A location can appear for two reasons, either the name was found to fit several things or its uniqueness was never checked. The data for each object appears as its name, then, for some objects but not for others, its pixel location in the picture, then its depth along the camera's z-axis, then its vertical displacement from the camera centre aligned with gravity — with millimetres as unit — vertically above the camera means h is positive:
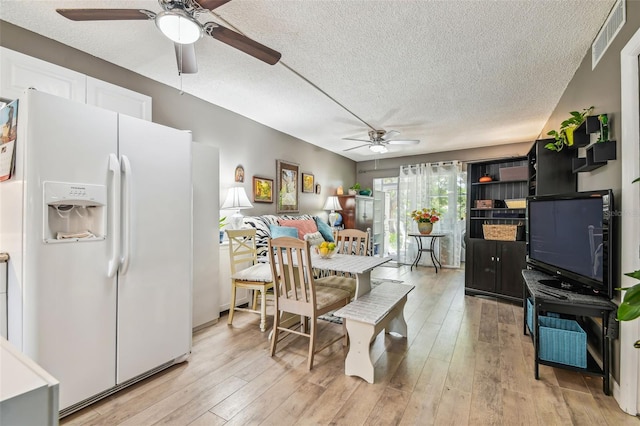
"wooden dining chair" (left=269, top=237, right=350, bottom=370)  2205 -698
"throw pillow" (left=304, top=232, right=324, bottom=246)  4496 -376
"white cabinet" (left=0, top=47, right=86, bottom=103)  2080 +1041
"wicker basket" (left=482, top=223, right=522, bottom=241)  3861 -241
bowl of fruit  2779 -345
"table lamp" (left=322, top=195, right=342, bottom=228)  6094 +150
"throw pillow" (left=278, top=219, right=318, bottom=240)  4480 -181
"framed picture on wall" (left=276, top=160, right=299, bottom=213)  4926 +481
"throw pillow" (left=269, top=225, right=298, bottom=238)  3998 -239
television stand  1880 -639
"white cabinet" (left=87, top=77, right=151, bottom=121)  2512 +1047
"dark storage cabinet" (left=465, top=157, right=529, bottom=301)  3832 -417
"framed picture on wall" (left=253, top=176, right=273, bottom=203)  4438 +372
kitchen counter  506 -326
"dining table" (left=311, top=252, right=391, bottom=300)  2465 -458
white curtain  6082 +254
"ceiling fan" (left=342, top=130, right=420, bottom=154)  4465 +1117
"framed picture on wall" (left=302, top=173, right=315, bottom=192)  5598 +607
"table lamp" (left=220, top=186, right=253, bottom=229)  3691 +135
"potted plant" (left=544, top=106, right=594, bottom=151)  2301 +720
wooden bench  2061 -816
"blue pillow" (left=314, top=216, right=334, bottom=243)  5066 -288
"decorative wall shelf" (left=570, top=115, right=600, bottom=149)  2068 +624
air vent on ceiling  1854 +1272
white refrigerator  1568 -192
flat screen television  1862 -194
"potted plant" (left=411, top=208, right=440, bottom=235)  5645 -140
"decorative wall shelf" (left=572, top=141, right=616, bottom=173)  1904 +407
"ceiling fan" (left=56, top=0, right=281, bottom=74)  1627 +1120
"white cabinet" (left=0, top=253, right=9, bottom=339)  1592 -440
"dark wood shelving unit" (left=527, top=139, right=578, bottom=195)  2898 +443
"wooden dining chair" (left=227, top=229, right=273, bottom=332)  2916 -612
